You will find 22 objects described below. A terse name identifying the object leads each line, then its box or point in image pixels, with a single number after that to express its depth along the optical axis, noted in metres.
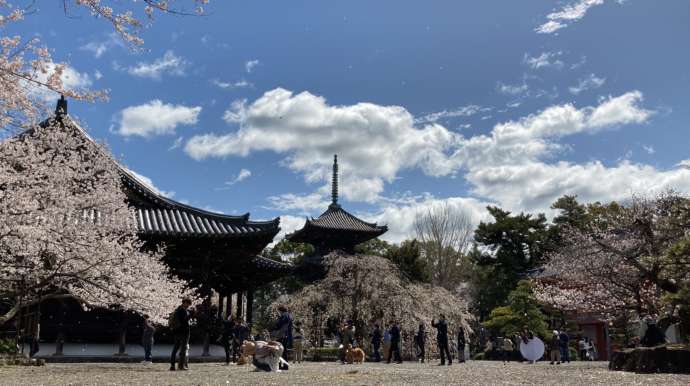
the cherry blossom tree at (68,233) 12.91
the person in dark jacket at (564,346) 24.62
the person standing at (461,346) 23.33
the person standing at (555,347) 22.20
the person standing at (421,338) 22.66
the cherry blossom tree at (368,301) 27.17
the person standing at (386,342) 24.08
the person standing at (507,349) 28.69
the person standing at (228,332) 16.27
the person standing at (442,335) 18.16
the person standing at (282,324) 14.14
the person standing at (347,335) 21.77
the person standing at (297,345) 21.97
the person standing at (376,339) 22.70
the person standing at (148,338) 16.59
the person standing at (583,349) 32.55
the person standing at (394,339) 21.64
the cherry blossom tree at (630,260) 15.20
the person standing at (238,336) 17.98
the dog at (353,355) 19.50
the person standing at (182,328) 12.48
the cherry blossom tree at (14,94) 7.71
